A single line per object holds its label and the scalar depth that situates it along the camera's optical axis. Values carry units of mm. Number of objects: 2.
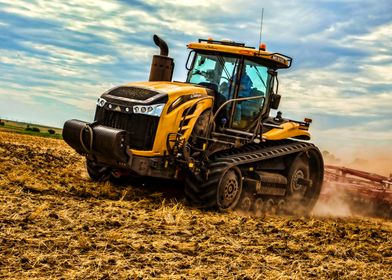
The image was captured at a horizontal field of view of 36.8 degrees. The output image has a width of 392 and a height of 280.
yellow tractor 10977
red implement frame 15711
